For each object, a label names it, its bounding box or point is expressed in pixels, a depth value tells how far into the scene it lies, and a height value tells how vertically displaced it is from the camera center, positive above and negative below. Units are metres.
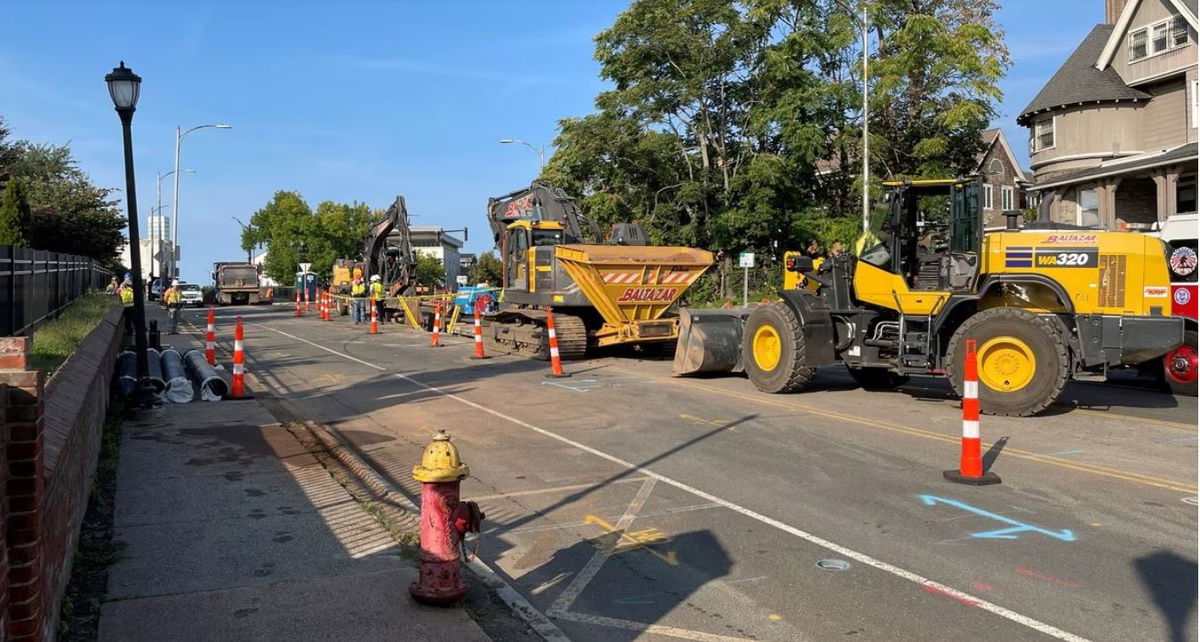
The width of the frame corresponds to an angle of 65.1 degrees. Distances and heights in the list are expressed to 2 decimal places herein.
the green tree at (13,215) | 24.16 +2.12
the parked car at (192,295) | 61.84 -0.05
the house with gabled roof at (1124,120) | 30.22 +6.47
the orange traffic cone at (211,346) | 16.62 -0.92
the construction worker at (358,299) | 33.34 -0.13
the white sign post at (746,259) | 31.05 +1.30
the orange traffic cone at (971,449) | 7.95 -1.28
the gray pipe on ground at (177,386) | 12.78 -1.26
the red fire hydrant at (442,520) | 4.99 -1.20
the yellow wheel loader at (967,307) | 11.22 -0.09
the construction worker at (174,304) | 26.77 -0.33
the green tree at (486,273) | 64.06 +1.66
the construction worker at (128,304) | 21.98 -0.26
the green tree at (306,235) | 81.19 +5.25
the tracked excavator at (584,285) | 17.95 +0.24
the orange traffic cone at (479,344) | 19.53 -0.99
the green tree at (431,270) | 62.66 +1.98
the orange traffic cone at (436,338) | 22.82 -1.02
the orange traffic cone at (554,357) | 16.14 -1.04
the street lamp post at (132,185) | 12.09 +1.49
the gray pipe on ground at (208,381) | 13.25 -1.24
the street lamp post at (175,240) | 46.69 +2.80
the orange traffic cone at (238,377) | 13.38 -1.19
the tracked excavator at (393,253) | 34.84 +1.63
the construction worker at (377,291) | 32.44 +0.16
